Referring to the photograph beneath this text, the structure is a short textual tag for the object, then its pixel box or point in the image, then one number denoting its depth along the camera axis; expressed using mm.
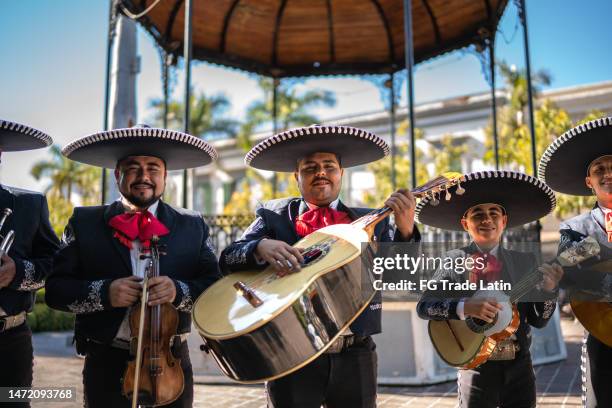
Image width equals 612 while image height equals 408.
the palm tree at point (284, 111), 26875
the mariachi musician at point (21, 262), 2822
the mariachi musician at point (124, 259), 2611
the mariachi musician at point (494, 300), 2877
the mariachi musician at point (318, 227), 2520
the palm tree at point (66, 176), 32906
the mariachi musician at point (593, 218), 2707
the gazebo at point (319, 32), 8266
